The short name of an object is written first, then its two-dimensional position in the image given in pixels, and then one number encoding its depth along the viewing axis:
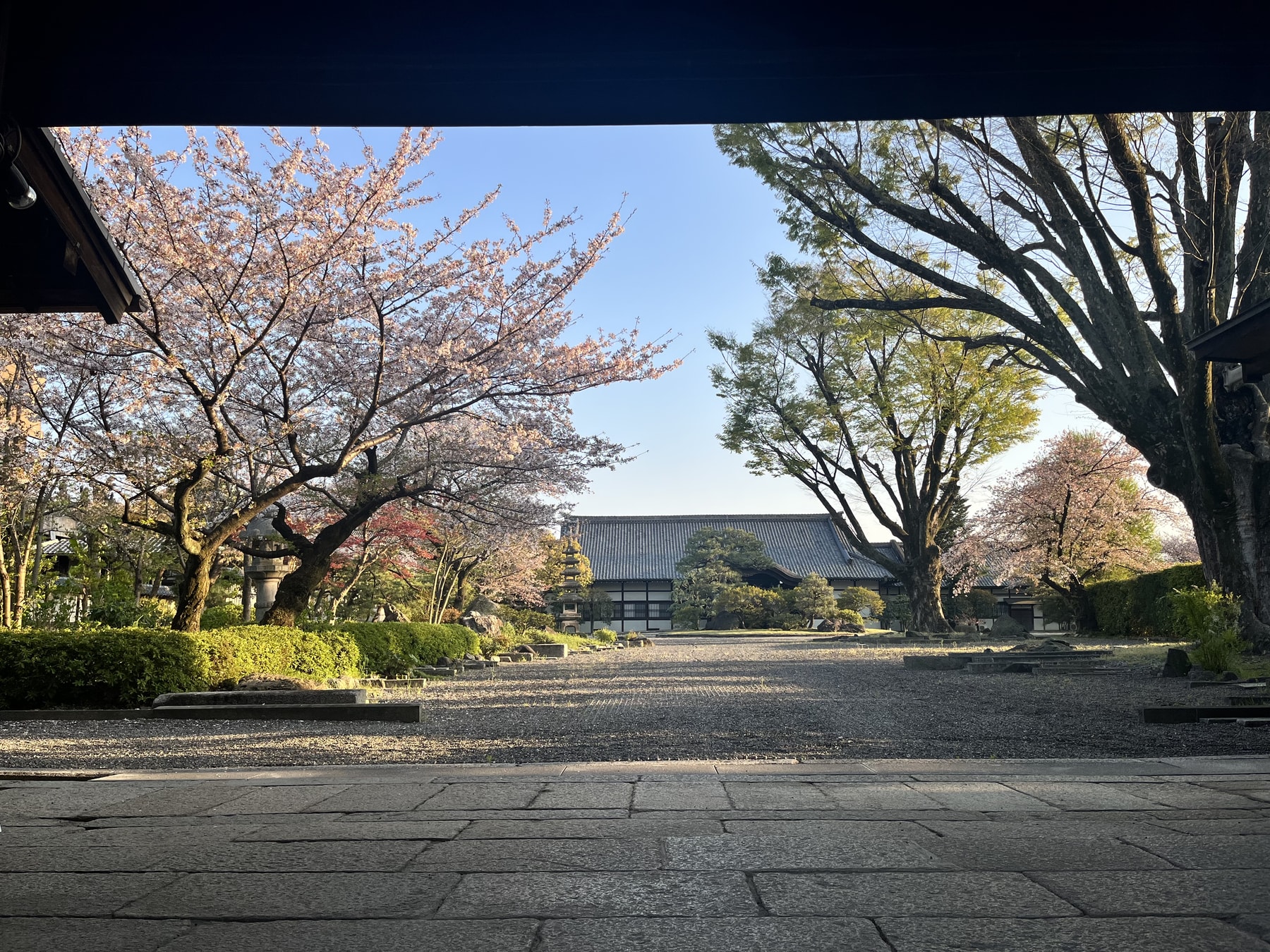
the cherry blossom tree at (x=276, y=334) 10.32
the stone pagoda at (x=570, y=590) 35.66
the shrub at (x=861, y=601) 40.34
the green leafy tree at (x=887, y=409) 23.08
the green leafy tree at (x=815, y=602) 38.28
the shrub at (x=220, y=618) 15.13
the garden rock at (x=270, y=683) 9.75
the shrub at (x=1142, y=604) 19.81
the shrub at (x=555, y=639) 25.41
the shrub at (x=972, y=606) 37.31
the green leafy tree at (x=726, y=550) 43.59
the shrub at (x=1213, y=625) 10.52
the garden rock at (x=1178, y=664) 11.72
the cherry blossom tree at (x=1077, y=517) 25.08
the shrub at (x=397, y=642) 13.52
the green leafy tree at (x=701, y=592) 40.62
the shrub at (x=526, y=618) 27.70
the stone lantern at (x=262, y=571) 13.41
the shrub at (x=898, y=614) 37.94
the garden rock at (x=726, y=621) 39.72
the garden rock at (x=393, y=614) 17.84
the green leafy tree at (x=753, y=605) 39.06
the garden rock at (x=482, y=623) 21.28
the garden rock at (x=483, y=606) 23.70
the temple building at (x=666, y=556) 46.66
